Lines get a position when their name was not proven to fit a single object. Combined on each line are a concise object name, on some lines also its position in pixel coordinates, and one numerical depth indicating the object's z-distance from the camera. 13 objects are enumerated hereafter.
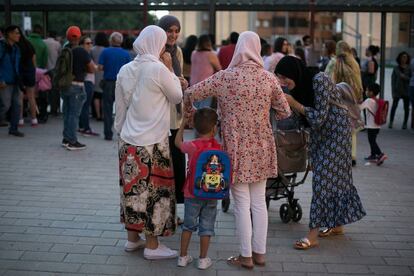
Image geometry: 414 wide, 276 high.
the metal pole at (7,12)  13.15
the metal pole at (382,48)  14.07
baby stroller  5.75
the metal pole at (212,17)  12.41
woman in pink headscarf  4.84
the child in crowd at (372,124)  9.18
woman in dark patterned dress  5.25
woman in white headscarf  4.97
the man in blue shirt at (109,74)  10.99
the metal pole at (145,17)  11.63
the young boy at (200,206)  4.79
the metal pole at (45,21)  15.43
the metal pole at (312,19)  11.52
